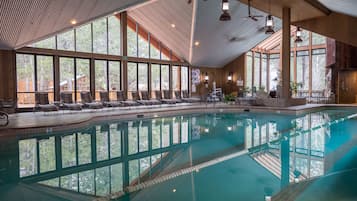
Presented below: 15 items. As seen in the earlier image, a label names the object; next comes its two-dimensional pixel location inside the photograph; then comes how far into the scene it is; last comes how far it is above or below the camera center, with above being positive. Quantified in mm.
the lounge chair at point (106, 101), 11695 -320
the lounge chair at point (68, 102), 10715 -320
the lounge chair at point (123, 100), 12238 -295
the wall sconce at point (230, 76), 18598 +1042
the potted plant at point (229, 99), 15149 -350
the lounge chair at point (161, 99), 13617 -290
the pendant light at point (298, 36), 11088 +2184
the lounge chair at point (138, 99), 12734 -263
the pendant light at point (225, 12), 7113 +2061
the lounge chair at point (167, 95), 14316 -103
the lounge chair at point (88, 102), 11182 -335
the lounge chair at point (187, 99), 14438 -317
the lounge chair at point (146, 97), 13401 -182
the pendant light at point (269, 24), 8794 +2100
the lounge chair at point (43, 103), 9805 -324
